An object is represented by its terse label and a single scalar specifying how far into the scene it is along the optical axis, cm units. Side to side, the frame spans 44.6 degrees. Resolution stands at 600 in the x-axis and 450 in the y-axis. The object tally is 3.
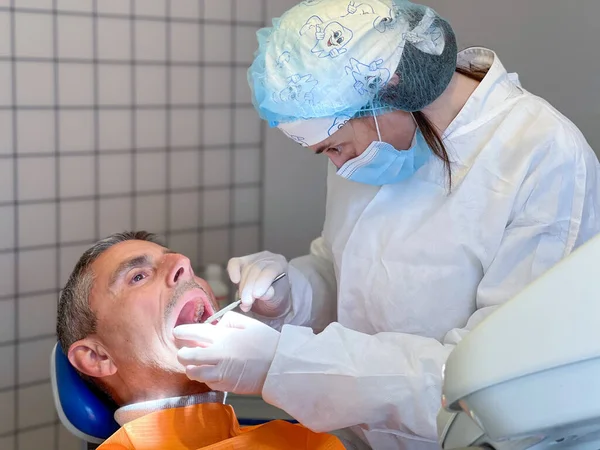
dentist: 143
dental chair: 169
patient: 163
